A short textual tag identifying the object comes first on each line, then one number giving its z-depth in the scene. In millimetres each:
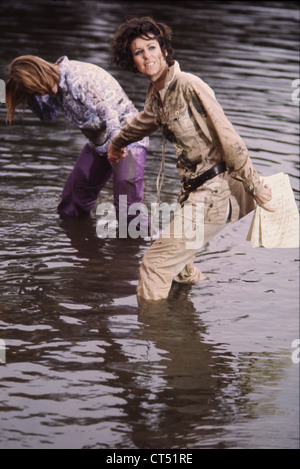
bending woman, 6500
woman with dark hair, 5211
